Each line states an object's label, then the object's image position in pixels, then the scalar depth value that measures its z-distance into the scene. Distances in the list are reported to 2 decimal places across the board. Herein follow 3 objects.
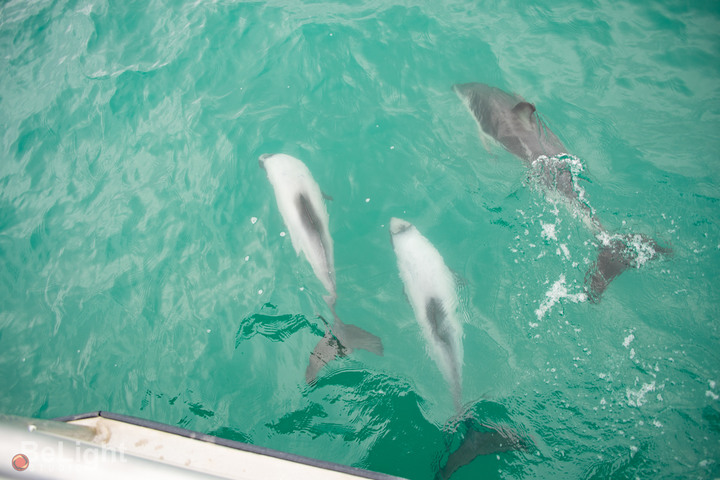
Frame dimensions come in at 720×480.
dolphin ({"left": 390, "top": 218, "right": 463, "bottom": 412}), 5.71
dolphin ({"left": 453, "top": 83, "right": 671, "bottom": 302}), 5.98
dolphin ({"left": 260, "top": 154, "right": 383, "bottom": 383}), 6.02
